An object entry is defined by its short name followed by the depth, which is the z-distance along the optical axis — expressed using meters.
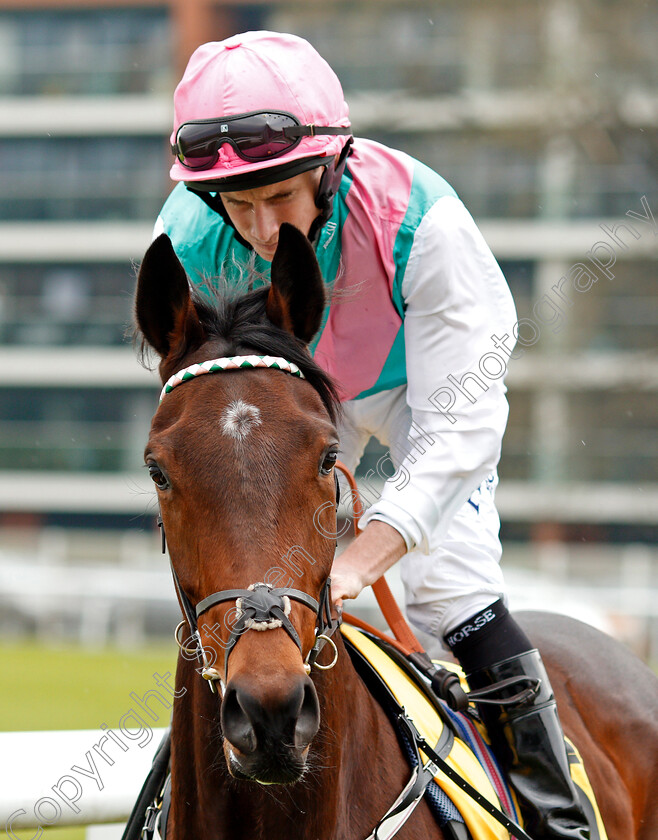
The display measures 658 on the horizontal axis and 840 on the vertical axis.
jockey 5.15
